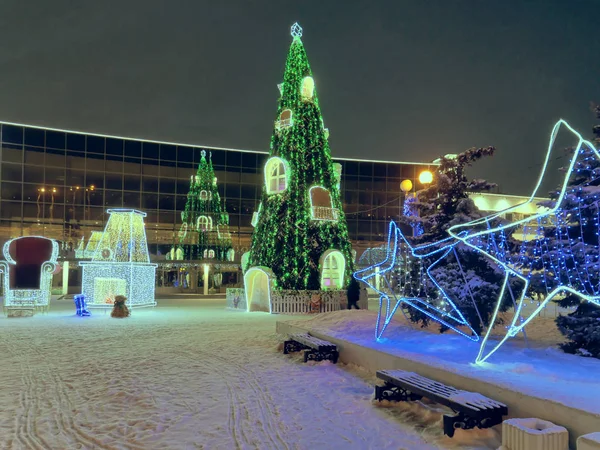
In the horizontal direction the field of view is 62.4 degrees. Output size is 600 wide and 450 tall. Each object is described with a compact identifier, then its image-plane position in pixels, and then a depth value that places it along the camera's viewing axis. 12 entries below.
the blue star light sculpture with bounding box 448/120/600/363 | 7.42
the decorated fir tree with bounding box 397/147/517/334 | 10.41
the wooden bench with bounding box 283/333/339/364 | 8.93
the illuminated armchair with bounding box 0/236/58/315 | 18.39
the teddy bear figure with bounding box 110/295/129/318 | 17.12
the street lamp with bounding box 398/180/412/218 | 13.59
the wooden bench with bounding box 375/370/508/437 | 4.85
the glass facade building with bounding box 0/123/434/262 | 37.22
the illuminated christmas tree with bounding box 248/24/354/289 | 19.06
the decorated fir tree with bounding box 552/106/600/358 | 7.52
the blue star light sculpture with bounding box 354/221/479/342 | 10.50
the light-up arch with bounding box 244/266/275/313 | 19.66
